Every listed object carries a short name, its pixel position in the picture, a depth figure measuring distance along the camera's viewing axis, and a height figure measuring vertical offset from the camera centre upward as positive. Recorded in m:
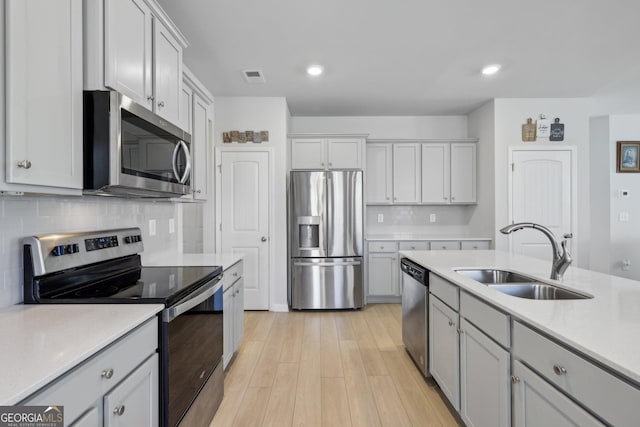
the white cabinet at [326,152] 4.43 +0.78
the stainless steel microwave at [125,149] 1.42 +0.30
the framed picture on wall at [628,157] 5.15 +0.83
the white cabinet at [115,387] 0.85 -0.51
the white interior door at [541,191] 4.25 +0.26
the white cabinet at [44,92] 1.07 +0.42
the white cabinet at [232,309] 2.41 -0.74
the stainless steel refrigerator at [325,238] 4.07 -0.32
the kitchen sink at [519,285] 1.64 -0.40
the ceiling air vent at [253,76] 3.44 +1.42
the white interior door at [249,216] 4.11 -0.05
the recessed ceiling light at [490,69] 3.32 +1.43
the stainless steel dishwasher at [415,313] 2.38 -0.78
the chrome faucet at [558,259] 1.71 -0.24
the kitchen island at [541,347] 0.89 -0.47
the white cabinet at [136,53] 1.44 +0.80
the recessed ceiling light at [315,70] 3.30 +1.41
